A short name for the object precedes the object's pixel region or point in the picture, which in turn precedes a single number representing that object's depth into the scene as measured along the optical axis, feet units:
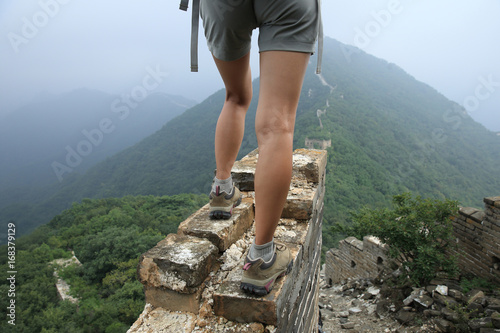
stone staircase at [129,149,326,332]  3.72
